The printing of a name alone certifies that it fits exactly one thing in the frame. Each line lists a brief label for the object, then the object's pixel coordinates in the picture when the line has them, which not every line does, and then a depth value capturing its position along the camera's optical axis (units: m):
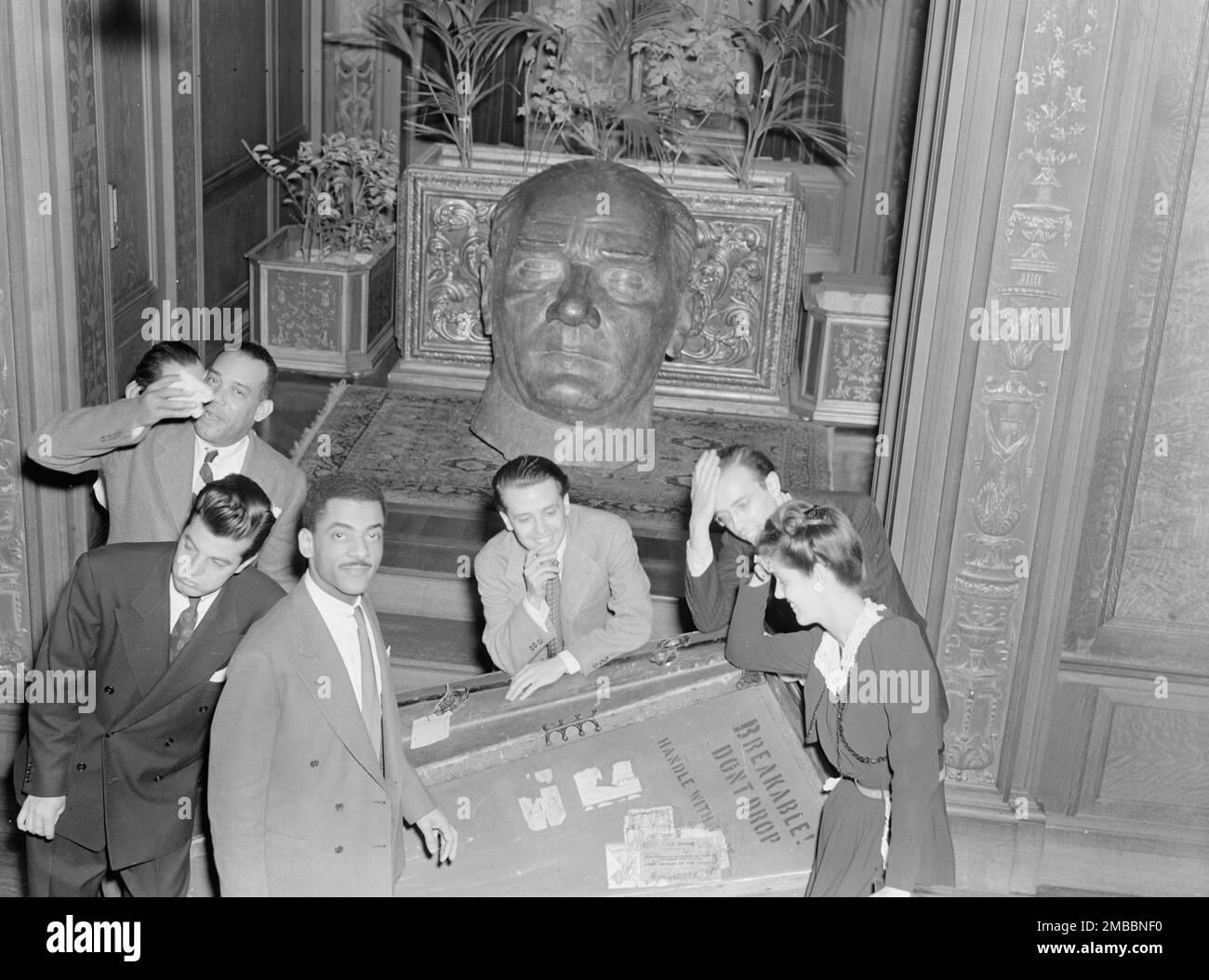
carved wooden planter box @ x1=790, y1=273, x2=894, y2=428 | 7.02
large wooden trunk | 3.42
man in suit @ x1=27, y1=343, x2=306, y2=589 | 3.78
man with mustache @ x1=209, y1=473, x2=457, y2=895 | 2.97
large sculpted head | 6.04
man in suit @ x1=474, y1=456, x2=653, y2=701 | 3.82
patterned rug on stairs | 6.08
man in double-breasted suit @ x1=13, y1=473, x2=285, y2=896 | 3.29
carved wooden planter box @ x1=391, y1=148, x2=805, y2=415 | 6.93
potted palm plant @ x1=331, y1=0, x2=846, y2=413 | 6.95
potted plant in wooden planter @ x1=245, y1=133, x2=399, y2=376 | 7.31
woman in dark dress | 3.06
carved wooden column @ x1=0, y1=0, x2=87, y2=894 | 4.20
